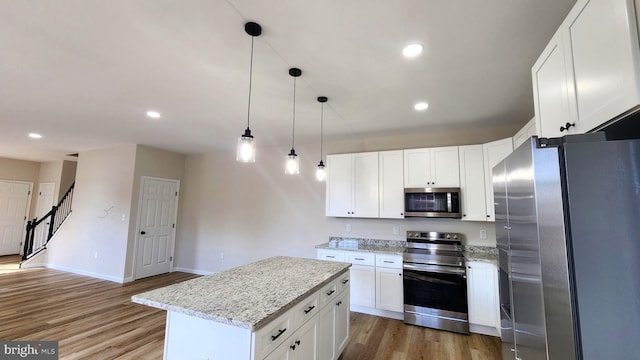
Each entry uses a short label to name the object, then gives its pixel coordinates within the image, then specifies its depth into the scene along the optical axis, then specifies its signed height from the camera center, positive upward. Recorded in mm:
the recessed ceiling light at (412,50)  2029 +1216
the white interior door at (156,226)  5445 -405
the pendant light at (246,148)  2037 +446
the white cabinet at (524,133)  2576 +819
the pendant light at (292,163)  2646 +444
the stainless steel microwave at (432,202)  3623 +136
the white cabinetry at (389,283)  3574 -942
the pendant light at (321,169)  3008 +457
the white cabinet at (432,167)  3711 +618
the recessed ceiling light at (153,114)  3545 +1212
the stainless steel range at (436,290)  3252 -938
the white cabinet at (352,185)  4148 +394
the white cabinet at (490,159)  3342 +677
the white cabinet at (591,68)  931 +613
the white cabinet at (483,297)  3158 -969
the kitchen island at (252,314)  1444 -623
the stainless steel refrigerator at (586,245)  934 -108
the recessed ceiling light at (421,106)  3096 +1220
